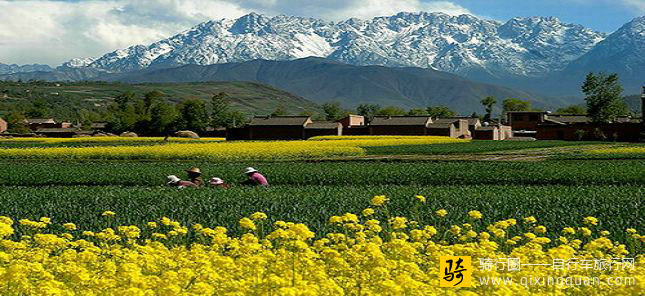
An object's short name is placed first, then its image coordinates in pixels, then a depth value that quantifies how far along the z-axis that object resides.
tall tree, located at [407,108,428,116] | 164.68
